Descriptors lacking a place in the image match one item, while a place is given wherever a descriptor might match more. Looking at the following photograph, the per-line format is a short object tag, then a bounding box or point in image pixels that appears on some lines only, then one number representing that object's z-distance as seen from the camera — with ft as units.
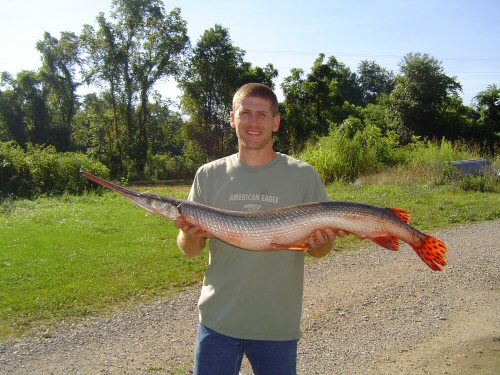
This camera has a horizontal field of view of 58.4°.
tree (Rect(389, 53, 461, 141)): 121.19
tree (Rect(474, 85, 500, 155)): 118.83
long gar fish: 9.93
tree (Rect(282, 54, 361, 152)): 121.90
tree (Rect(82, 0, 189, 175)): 137.69
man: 9.30
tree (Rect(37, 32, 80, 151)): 142.82
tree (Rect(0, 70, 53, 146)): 146.51
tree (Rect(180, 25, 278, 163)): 140.67
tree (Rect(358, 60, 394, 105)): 267.18
